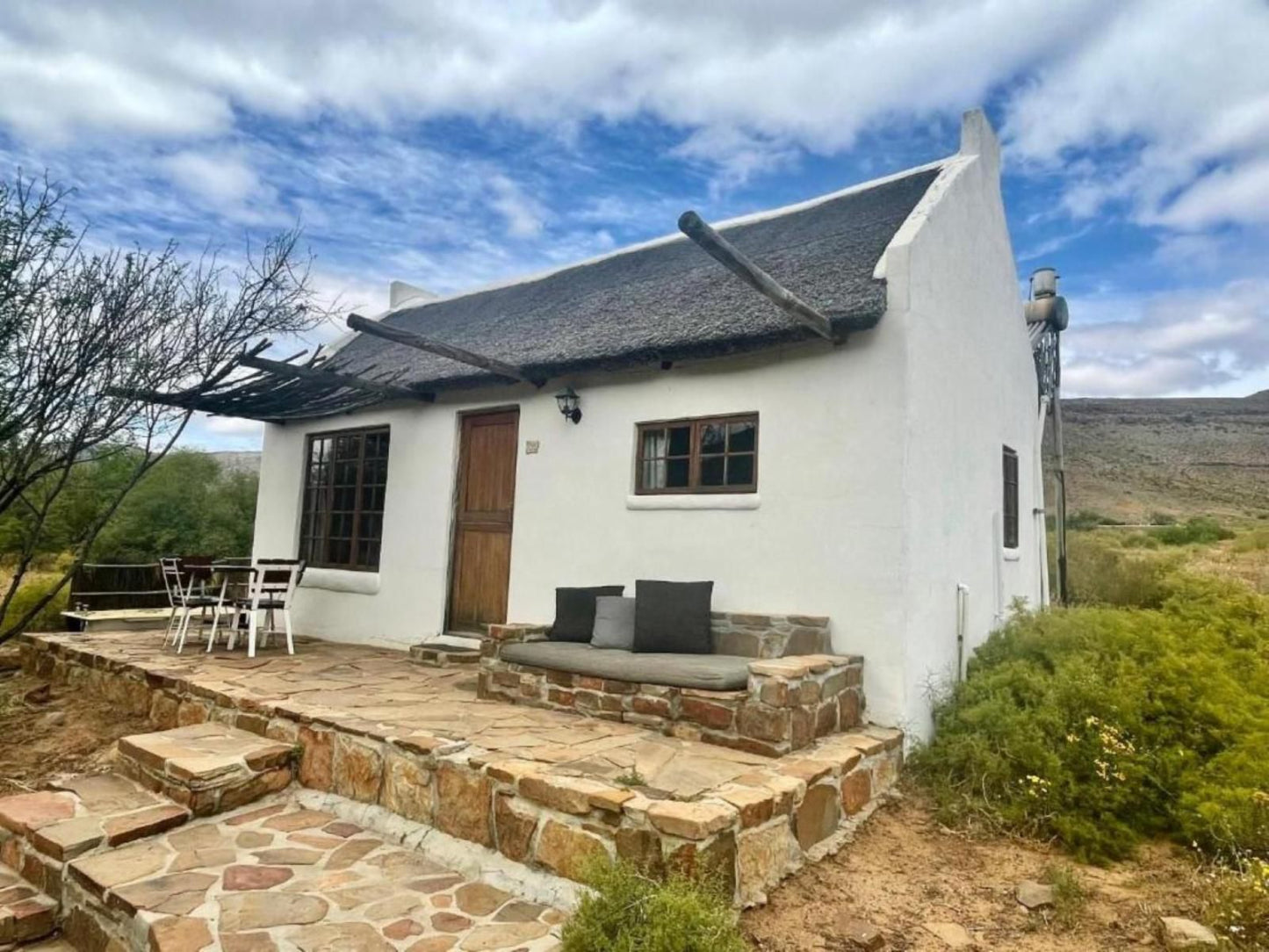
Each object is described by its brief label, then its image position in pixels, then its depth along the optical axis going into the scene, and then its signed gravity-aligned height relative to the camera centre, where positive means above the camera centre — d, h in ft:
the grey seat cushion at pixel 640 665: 15.14 -2.93
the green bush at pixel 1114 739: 13.26 -3.86
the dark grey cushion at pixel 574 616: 19.75 -2.17
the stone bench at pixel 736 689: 13.97 -3.37
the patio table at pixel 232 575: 22.82 -1.81
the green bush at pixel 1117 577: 29.25 -0.66
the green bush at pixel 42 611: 32.32 -4.31
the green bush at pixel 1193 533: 59.41 +2.85
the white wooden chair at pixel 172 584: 26.23 -2.40
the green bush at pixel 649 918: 7.83 -4.52
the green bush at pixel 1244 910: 9.60 -5.04
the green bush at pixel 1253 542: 51.13 +2.02
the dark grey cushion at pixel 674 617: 18.08 -1.94
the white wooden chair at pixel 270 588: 23.40 -2.08
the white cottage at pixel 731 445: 17.62 +3.32
